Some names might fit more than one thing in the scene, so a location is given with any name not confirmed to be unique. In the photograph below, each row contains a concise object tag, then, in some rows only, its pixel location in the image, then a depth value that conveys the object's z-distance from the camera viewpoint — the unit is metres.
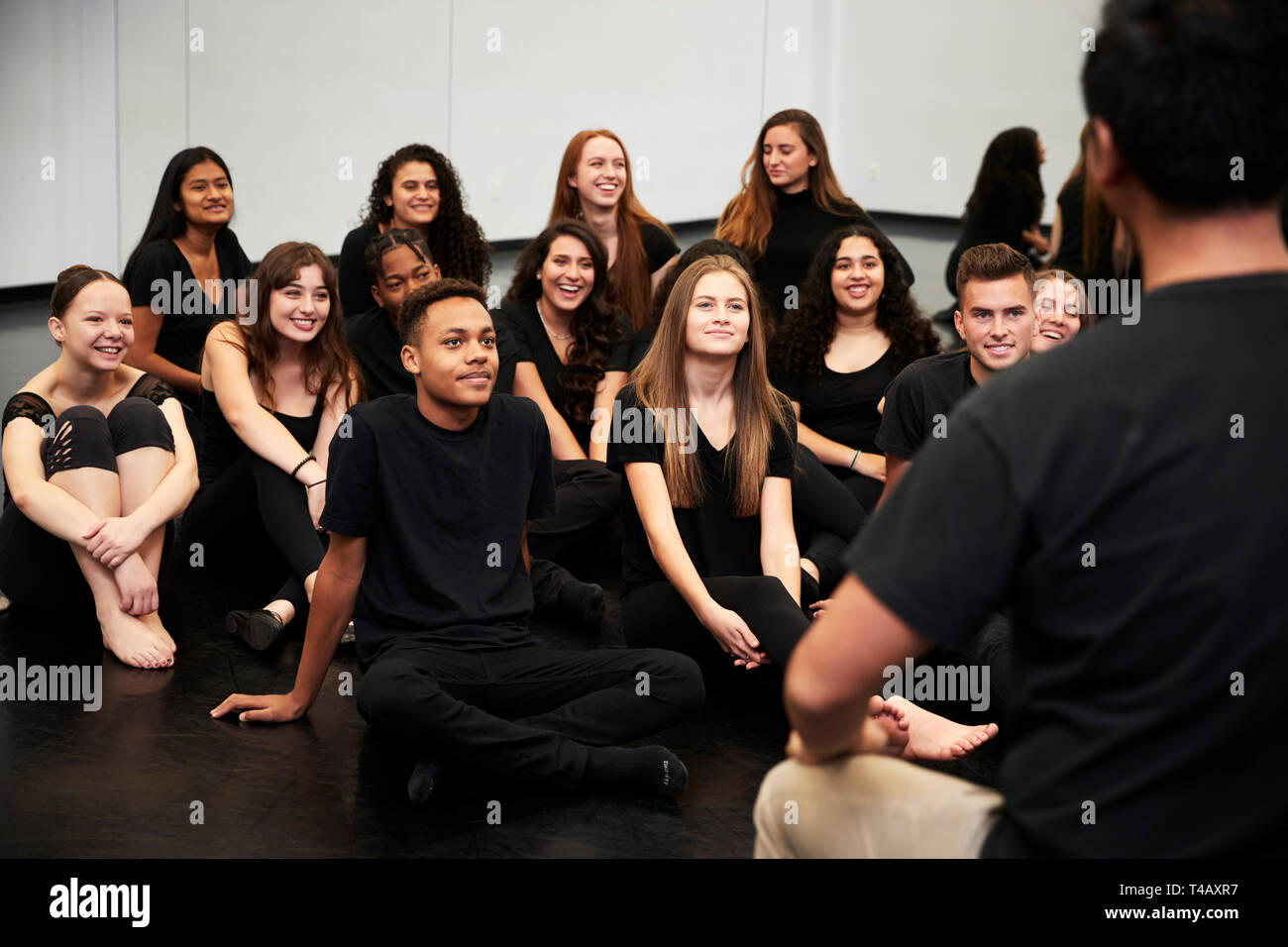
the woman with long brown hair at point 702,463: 2.95
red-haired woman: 4.68
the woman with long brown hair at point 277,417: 3.39
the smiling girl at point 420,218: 4.60
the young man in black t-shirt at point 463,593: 2.48
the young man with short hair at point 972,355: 3.08
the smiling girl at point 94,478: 3.03
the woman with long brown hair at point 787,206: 4.75
